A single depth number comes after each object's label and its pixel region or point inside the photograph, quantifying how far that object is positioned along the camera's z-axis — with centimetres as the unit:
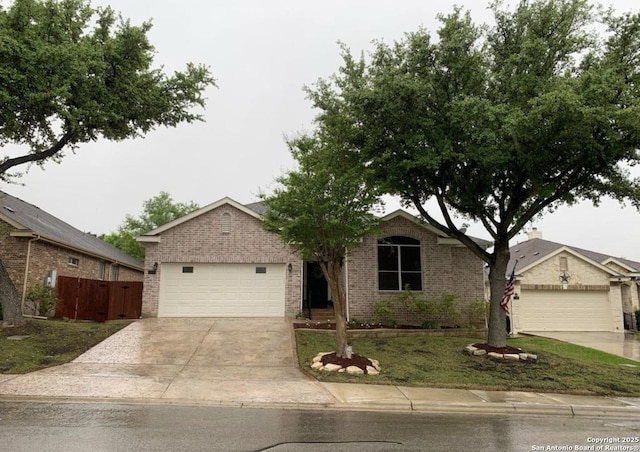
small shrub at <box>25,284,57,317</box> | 1523
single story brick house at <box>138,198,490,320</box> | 1711
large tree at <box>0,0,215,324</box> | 1109
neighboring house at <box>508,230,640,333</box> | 2141
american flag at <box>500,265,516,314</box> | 1298
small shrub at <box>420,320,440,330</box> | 1587
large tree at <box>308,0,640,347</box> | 1049
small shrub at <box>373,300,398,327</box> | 1611
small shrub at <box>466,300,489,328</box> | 1686
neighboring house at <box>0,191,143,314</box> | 1582
